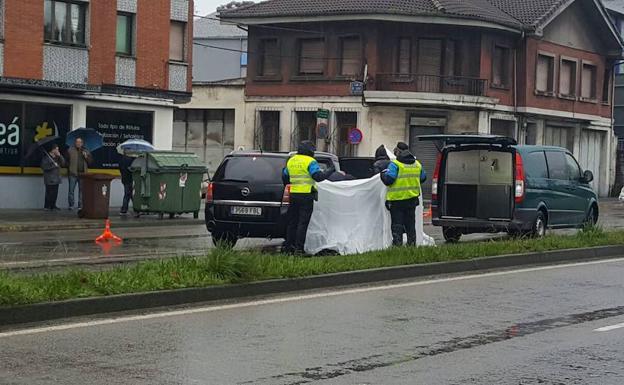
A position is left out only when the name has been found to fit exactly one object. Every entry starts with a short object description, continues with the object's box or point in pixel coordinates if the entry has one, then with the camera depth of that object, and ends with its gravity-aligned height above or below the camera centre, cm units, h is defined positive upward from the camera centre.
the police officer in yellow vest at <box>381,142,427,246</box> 1545 -45
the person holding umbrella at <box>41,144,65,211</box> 2541 -49
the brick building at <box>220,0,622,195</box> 4166 +398
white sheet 1519 -81
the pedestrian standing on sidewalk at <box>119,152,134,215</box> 2512 -52
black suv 1619 -59
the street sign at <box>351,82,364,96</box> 4119 +298
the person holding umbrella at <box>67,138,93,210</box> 2573 -15
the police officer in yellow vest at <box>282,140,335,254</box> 1465 -41
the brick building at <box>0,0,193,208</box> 2631 +219
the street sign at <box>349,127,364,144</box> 3959 +105
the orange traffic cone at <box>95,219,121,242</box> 1831 -143
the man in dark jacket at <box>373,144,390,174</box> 1648 +7
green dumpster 2412 -58
